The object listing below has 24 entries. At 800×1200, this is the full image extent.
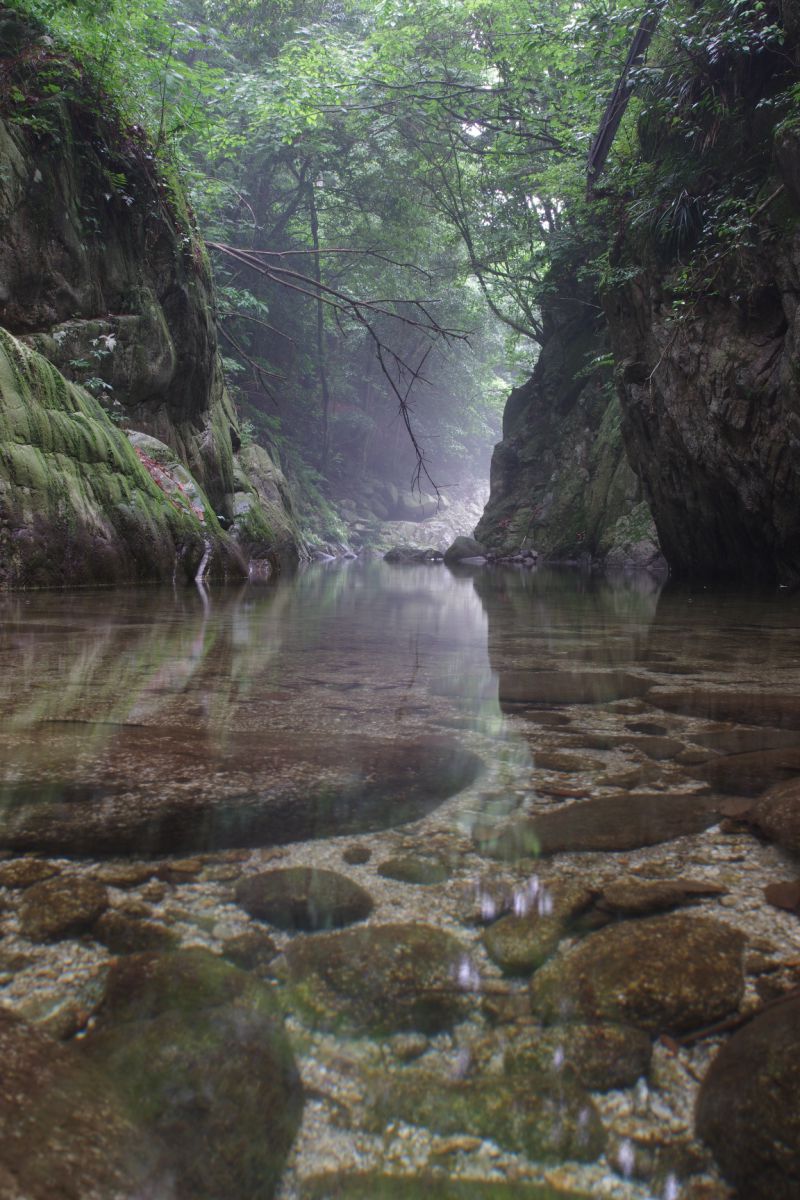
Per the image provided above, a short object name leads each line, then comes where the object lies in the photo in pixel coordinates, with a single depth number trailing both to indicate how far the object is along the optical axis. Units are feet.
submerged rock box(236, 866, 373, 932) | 3.15
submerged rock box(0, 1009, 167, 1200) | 1.60
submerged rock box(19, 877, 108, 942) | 2.99
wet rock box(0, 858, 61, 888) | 3.36
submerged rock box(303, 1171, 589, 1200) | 1.84
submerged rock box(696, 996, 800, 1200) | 1.82
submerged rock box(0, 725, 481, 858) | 3.93
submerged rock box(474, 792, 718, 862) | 3.97
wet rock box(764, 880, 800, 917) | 3.30
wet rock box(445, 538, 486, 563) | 74.49
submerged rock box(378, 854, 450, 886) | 3.57
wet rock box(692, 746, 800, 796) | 4.95
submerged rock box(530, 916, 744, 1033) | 2.51
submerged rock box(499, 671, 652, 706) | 8.08
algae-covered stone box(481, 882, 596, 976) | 2.91
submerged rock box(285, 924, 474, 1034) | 2.54
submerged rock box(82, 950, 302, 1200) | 1.87
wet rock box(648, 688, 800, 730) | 6.89
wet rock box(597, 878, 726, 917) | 3.27
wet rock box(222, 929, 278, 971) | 2.81
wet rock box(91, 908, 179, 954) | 2.90
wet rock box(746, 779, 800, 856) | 3.90
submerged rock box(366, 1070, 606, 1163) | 2.03
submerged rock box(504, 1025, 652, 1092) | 2.29
